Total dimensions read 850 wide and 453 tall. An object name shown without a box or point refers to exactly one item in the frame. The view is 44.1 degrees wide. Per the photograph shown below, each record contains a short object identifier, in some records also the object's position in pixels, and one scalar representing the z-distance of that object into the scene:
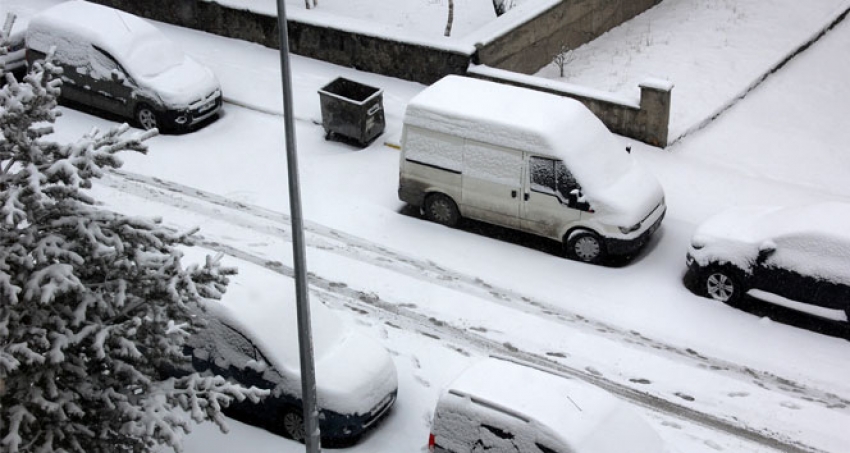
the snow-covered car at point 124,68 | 19.47
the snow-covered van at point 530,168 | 15.85
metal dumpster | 19.08
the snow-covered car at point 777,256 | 14.30
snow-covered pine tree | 9.54
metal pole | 9.61
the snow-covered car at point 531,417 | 10.80
